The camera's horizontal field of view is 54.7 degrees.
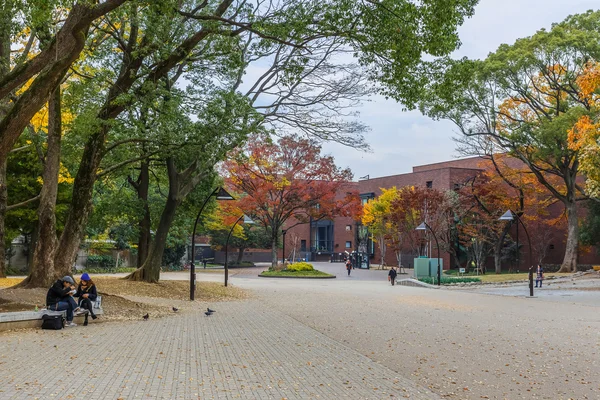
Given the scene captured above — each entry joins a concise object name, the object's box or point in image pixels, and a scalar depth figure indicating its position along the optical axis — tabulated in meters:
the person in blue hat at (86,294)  12.01
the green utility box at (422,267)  34.72
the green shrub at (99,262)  40.94
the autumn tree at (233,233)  41.06
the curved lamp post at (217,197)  18.27
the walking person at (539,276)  27.14
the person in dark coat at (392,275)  29.91
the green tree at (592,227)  38.47
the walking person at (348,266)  39.76
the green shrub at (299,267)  38.81
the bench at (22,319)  10.50
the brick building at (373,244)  44.25
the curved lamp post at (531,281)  22.67
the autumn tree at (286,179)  37.66
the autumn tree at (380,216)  48.14
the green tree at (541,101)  30.97
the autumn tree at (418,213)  41.38
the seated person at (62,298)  11.28
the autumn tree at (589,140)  20.66
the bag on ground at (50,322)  10.96
